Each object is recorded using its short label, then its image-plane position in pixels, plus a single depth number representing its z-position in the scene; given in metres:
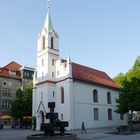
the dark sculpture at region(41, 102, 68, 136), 16.03
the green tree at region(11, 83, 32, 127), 35.47
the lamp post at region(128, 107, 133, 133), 20.66
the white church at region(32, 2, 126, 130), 27.16
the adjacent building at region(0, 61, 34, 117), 40.28
